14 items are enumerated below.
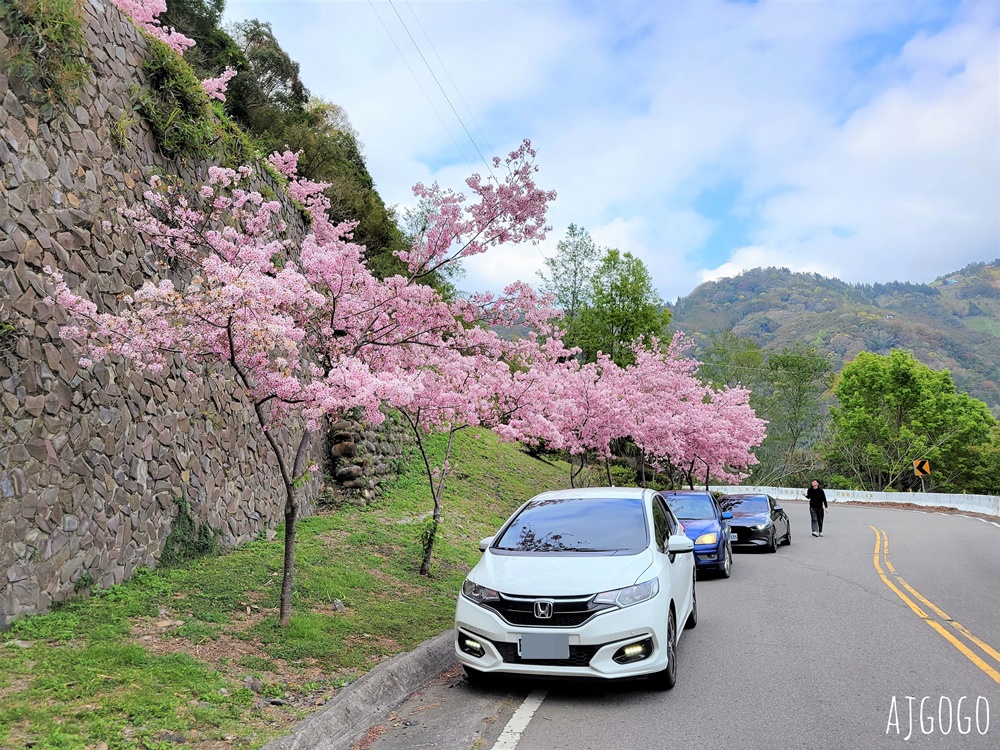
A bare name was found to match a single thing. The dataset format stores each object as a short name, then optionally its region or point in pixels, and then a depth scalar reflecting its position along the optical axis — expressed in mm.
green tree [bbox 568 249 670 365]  39312
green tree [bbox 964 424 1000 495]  59272
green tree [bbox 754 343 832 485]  64312
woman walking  21605
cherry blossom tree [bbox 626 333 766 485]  23766
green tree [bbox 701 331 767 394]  63219
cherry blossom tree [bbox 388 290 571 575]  10523
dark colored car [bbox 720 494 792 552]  17219
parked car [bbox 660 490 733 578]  12523
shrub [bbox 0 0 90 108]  6906
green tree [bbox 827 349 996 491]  59100
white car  5445
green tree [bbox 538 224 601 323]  44375
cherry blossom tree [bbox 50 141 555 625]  6094
